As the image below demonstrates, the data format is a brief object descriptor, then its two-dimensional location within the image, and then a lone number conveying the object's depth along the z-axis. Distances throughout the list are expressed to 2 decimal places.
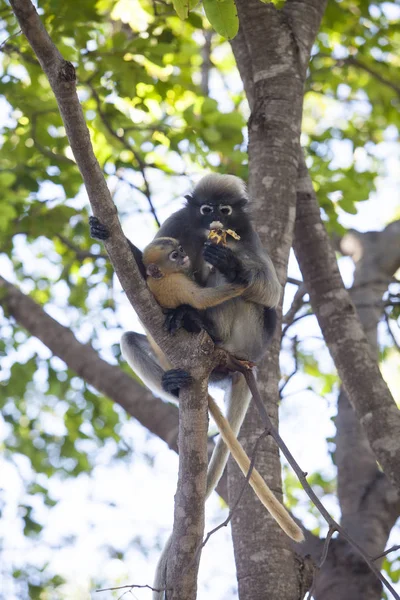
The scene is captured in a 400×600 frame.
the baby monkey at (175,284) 7.15
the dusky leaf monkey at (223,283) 7.27
